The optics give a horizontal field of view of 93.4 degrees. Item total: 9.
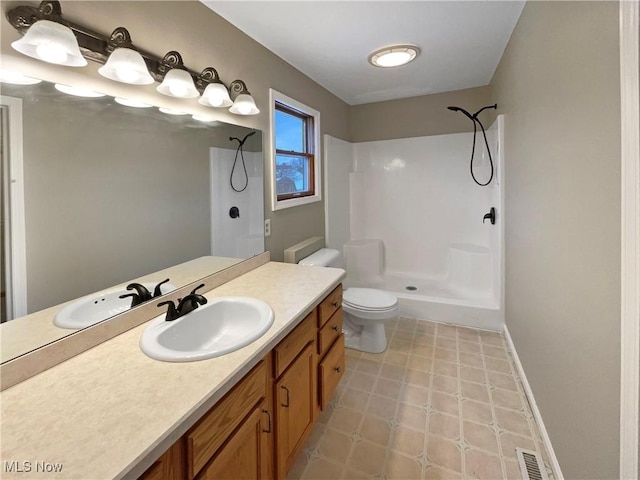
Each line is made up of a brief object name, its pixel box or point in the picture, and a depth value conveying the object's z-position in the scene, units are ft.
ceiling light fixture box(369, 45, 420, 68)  7.24
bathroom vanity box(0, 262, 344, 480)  2.05
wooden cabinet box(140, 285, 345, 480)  2.53
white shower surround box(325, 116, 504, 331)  9.75
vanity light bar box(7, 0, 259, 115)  3.09
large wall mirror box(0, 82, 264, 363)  3.03
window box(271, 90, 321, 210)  7.59
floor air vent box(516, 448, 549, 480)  4.50
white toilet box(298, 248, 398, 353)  7.67
